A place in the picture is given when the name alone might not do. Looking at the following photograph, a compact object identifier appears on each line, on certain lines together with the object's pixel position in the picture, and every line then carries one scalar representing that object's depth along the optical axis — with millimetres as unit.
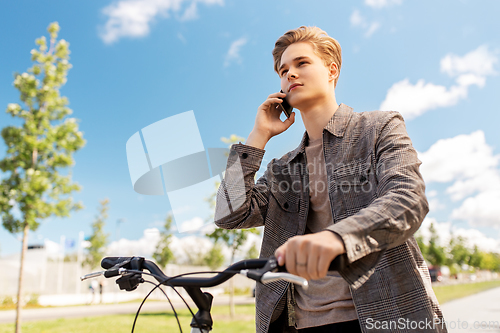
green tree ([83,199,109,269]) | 28373
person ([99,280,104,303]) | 20959
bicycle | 997
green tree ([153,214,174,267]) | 27359
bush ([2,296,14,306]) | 18344
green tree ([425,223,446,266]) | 44688
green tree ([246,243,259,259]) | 27753
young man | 1081
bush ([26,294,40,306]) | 18422
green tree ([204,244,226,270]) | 30067
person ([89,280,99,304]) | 21094
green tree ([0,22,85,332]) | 8562
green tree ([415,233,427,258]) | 34650
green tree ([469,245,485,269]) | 58269
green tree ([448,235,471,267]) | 50688
